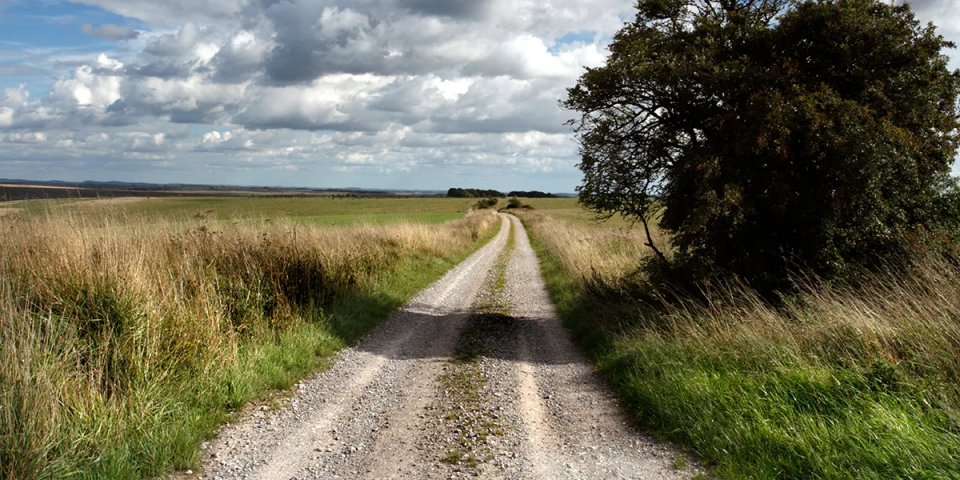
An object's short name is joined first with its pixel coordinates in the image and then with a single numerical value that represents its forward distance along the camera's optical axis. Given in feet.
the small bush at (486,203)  379.78
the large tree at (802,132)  28.27
